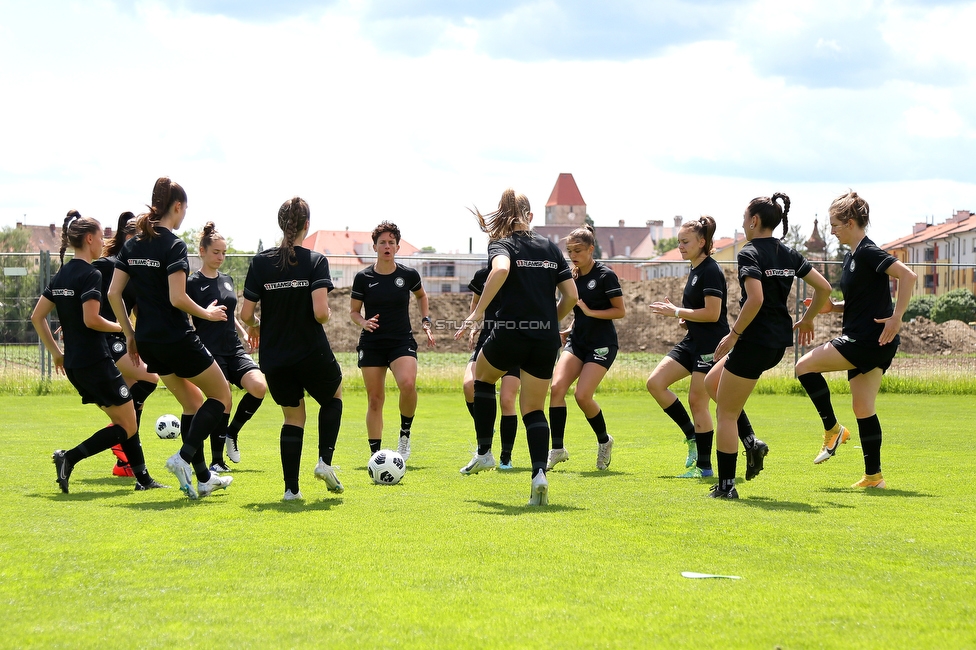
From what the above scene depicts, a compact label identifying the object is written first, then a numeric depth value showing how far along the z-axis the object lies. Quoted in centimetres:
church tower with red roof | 19620
